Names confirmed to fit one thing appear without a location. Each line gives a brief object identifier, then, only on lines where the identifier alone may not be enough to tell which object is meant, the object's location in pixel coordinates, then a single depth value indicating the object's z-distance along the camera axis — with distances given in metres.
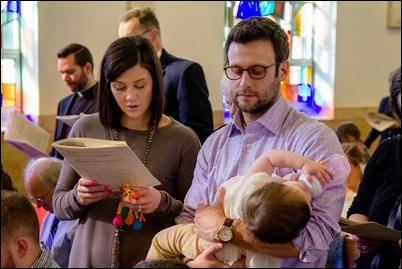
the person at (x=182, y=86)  3.12
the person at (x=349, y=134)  5.18
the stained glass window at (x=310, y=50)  7.82
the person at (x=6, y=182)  3.02
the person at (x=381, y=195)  2.32
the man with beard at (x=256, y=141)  1.66
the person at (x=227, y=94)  2.36
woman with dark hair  2.18
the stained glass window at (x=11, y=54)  6.31
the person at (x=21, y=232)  1.65
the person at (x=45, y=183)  3.07
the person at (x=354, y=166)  3.70
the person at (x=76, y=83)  4.02
